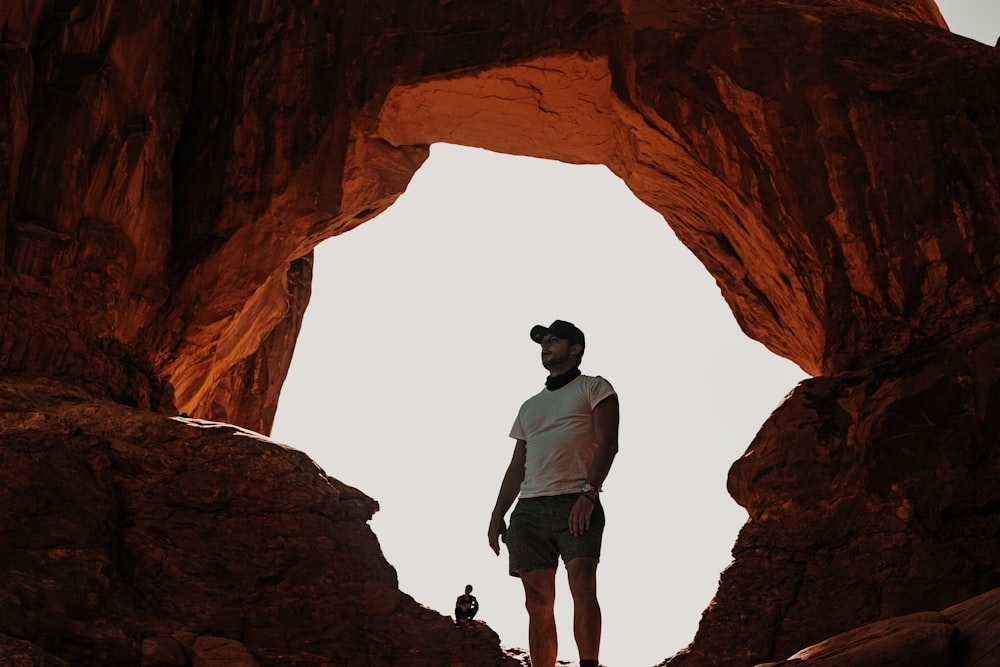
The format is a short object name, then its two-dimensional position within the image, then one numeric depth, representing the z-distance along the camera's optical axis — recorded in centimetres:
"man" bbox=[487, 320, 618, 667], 586
